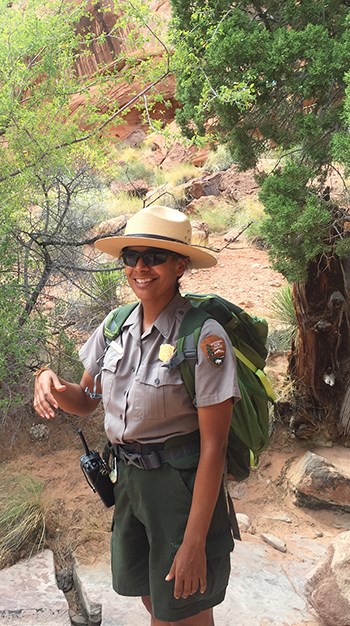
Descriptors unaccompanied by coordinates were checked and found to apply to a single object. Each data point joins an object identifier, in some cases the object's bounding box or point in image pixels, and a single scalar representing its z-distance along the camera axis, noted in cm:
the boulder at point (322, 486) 507
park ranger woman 190
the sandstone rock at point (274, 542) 436
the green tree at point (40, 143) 451
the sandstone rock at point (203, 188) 1428
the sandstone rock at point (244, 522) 470
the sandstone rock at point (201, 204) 1300
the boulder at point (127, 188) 1453
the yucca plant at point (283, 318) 702
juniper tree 371
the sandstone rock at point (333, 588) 329
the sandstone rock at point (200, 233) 1058
